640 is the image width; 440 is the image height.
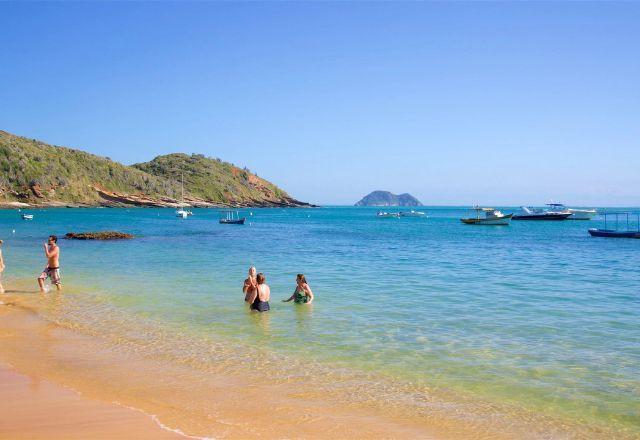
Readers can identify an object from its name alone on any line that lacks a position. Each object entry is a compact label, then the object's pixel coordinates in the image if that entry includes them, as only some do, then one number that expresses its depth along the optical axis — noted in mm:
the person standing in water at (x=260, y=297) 15271
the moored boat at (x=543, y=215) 103938
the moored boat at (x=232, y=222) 83938
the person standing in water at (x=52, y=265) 19031
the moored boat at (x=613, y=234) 55506
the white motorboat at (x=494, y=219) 85250
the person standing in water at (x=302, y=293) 16641
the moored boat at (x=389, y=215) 154625
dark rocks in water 45344
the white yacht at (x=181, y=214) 113000
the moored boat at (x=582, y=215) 117438
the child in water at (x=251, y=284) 15745
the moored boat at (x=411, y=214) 161500
